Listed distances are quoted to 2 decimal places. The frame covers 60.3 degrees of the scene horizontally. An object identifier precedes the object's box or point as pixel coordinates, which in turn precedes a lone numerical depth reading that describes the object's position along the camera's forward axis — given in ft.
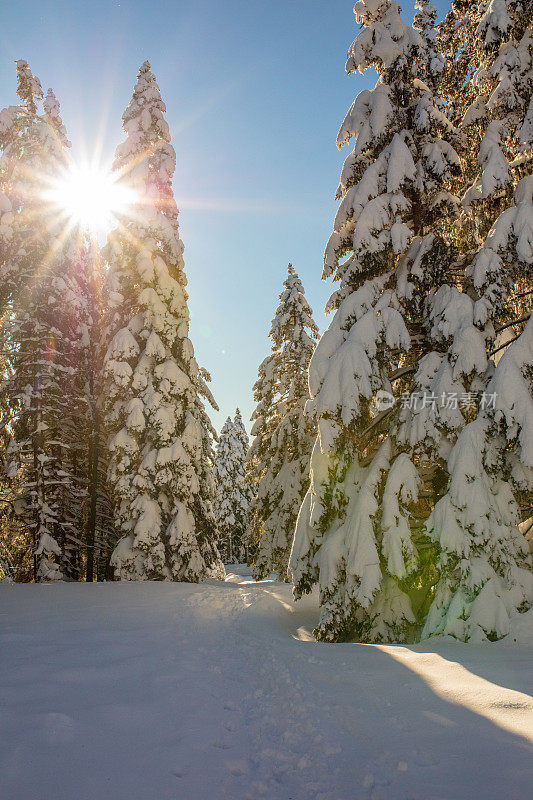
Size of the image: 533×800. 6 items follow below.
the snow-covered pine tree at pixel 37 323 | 49.60
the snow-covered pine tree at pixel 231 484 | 150.71
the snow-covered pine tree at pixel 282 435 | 62.44
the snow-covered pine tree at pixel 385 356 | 27.94
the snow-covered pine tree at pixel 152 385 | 48.73
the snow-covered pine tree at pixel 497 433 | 24.59
